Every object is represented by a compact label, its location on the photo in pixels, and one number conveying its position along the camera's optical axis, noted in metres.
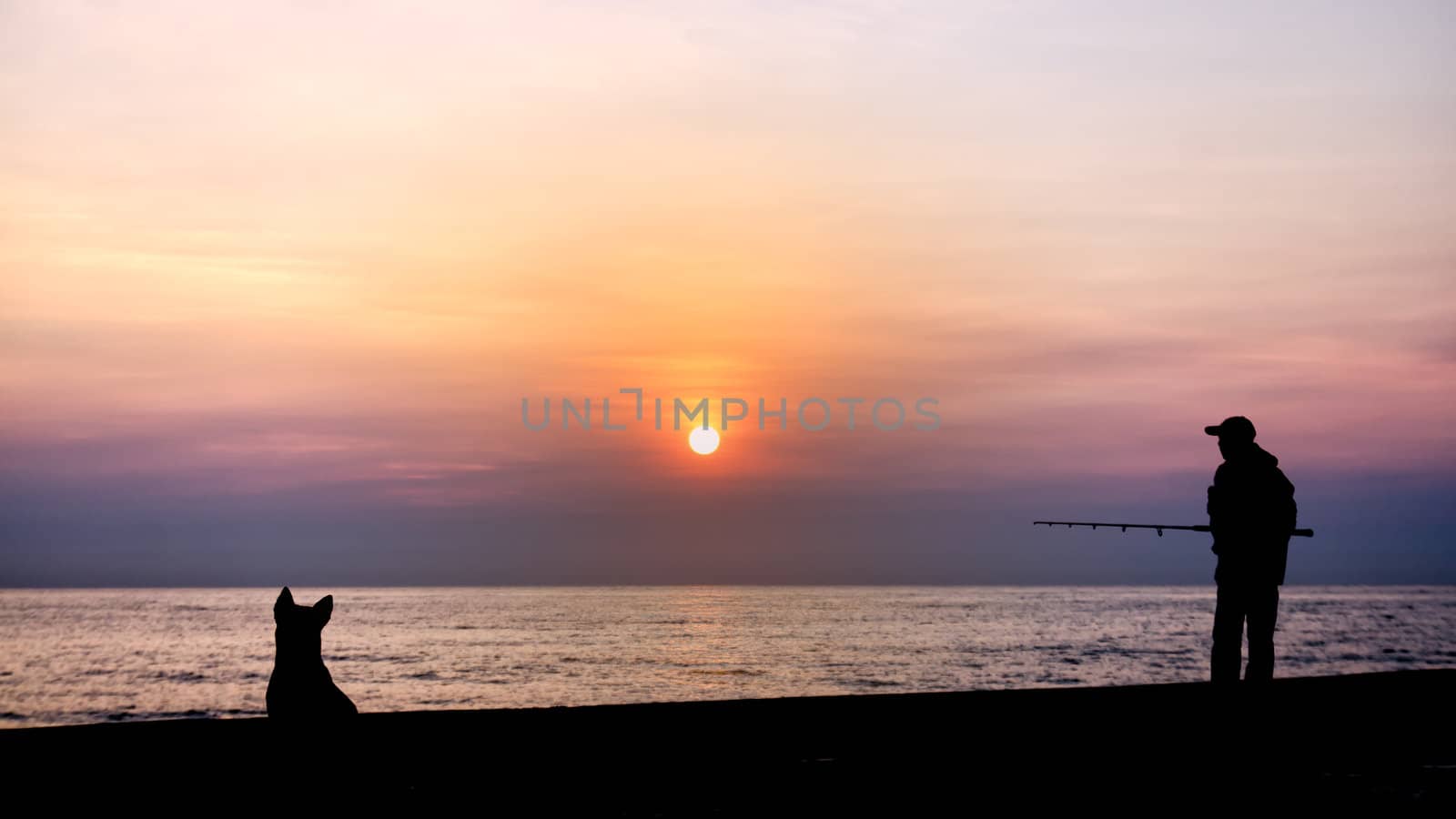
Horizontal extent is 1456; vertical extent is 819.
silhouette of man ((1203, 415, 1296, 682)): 8.63
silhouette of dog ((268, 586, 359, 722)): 5.93
